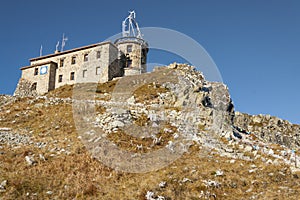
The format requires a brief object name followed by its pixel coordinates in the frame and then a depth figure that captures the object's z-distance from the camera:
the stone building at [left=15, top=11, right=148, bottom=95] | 58.47
